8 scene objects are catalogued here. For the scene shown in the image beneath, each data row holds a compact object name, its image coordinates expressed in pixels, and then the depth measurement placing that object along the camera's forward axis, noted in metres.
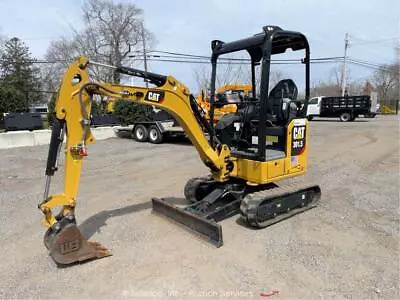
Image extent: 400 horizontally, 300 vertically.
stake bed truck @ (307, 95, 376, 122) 27.16
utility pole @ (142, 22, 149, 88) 35.94
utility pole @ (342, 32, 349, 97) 39.84
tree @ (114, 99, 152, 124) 19.09
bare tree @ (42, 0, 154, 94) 38.41
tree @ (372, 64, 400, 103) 67.75
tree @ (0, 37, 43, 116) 40.81
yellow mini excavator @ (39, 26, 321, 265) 4.09
